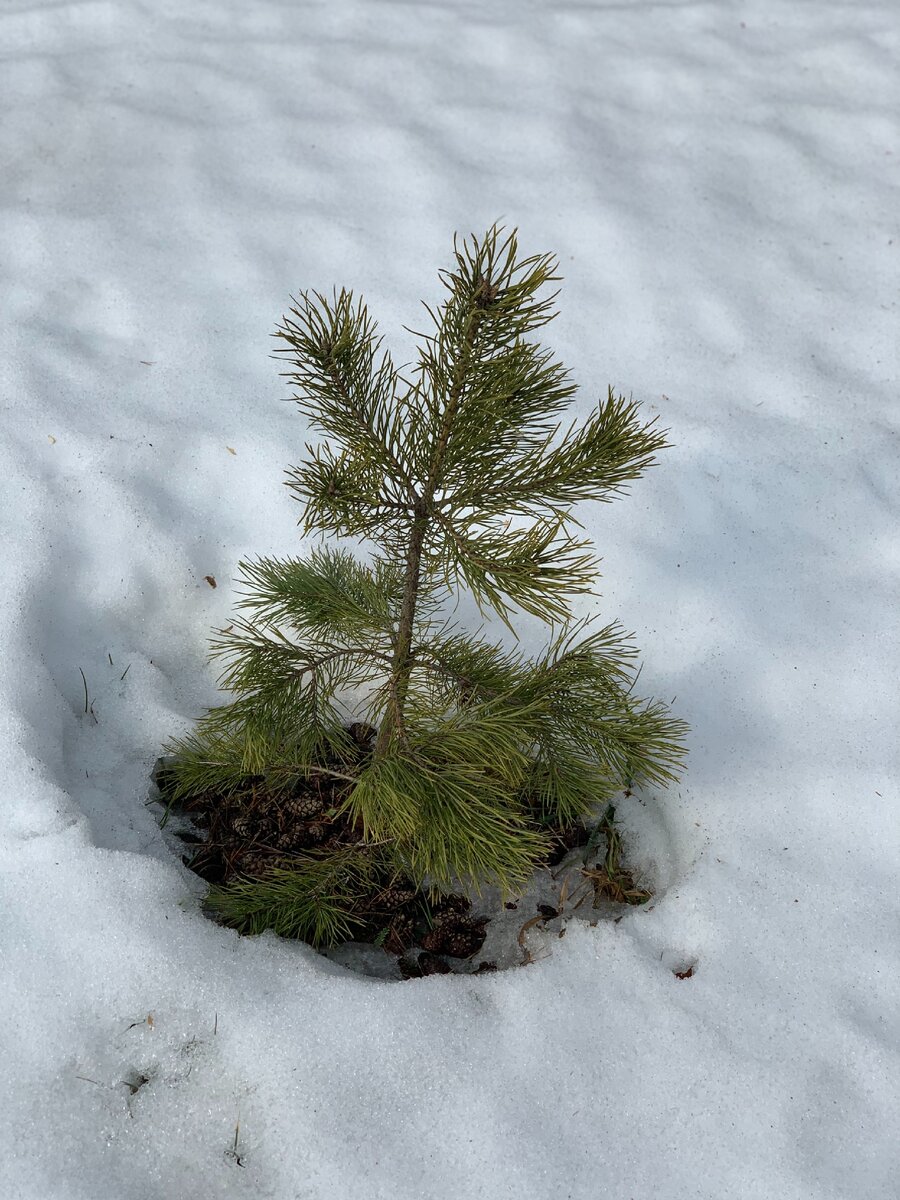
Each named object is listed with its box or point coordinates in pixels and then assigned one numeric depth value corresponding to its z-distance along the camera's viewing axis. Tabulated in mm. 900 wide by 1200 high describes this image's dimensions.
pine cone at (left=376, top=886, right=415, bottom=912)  2332
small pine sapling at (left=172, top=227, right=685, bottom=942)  1724
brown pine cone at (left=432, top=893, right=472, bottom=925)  2352
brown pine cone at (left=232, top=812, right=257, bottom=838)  2424
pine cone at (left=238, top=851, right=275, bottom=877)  2334
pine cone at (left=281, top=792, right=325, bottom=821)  2436
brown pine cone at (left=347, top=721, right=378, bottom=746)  2607
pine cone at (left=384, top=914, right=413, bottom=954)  2297
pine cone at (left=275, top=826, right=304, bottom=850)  2387
